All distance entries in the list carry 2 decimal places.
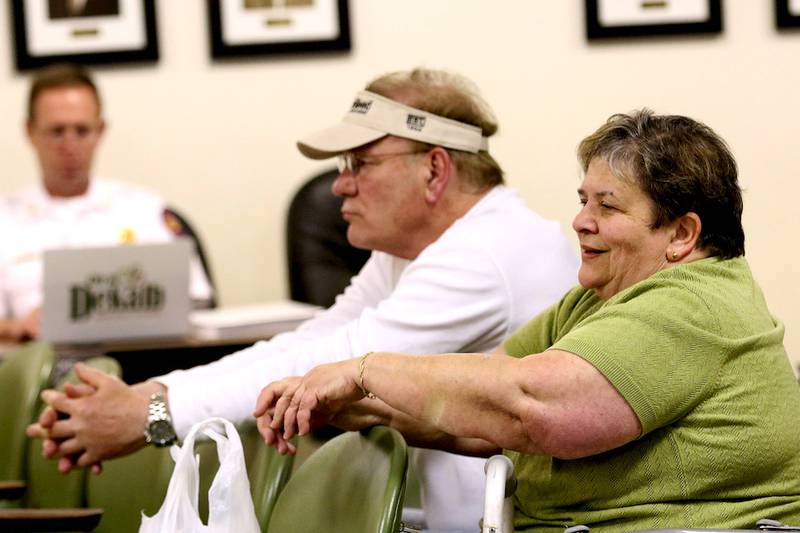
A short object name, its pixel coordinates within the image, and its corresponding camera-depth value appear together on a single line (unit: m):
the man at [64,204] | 8.83
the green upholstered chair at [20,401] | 5.74
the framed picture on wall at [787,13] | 9.34
